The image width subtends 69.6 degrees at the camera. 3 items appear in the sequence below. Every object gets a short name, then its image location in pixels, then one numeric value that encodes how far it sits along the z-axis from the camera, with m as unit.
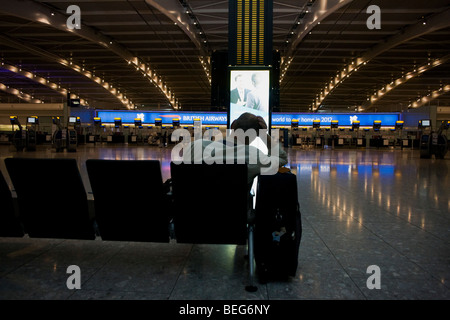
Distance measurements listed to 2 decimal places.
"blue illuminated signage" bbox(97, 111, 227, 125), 31.45
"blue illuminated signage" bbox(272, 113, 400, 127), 30.77
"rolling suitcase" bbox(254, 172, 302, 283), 2.38
